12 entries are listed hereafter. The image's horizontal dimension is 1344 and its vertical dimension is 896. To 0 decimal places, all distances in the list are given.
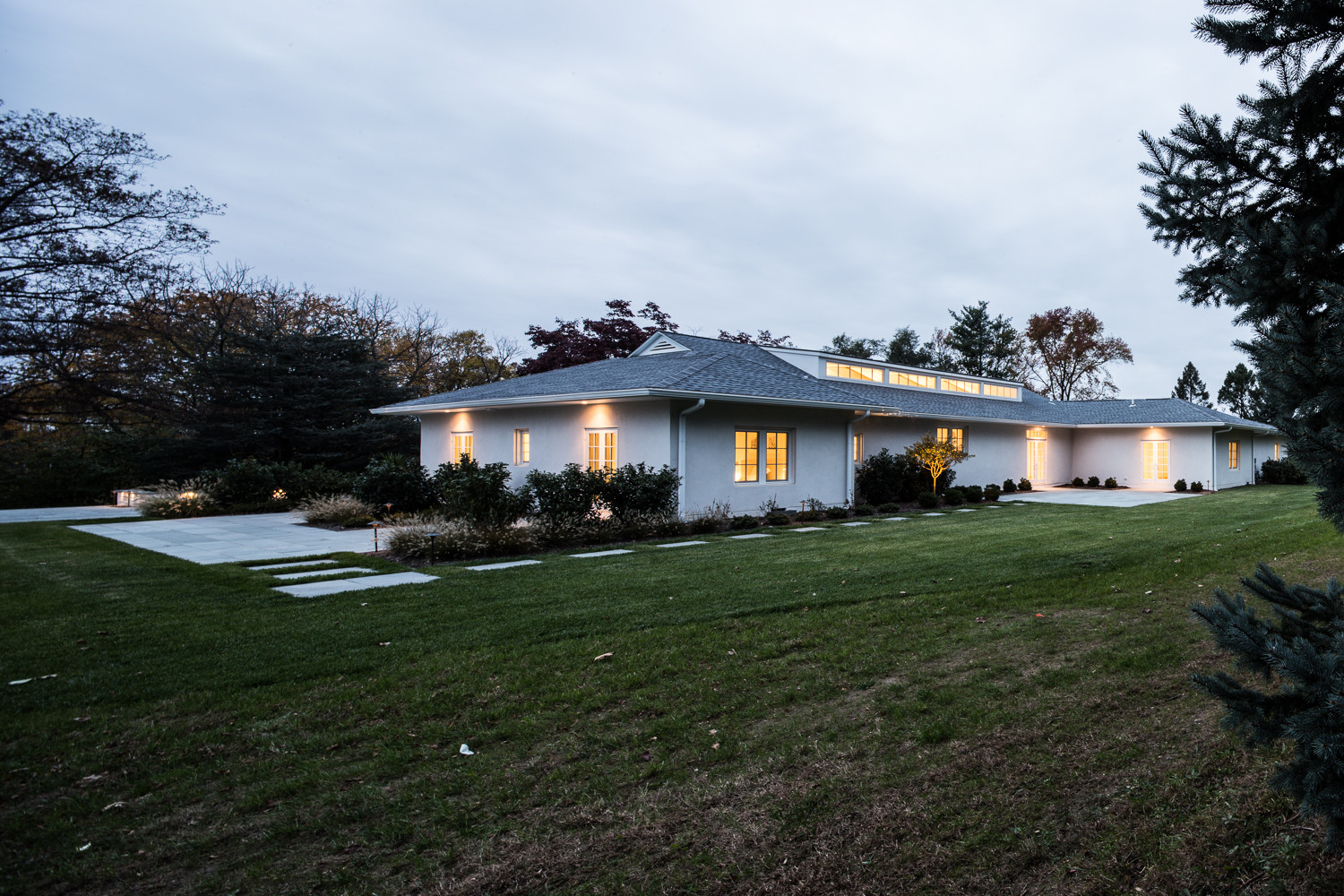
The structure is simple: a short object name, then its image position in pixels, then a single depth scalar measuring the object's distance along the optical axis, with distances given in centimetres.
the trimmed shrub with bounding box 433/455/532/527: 1041
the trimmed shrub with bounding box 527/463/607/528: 1080
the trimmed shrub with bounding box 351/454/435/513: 1442
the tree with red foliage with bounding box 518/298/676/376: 3058
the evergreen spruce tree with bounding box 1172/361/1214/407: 4647
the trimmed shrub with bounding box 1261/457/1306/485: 2495
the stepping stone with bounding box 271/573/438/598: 698
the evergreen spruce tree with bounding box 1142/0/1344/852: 163
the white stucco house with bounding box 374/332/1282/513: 1322
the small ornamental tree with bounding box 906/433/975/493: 1738
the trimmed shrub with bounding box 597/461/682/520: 1159
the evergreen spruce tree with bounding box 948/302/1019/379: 4359
